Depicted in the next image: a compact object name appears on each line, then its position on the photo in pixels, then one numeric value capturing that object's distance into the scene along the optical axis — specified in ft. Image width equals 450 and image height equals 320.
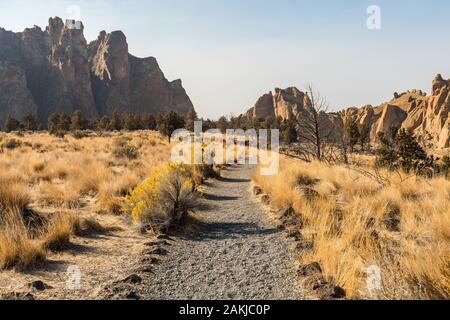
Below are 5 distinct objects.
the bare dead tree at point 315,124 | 64.55
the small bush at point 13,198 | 26.64
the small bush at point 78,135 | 133.33
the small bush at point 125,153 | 71.87
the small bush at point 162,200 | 25.93
